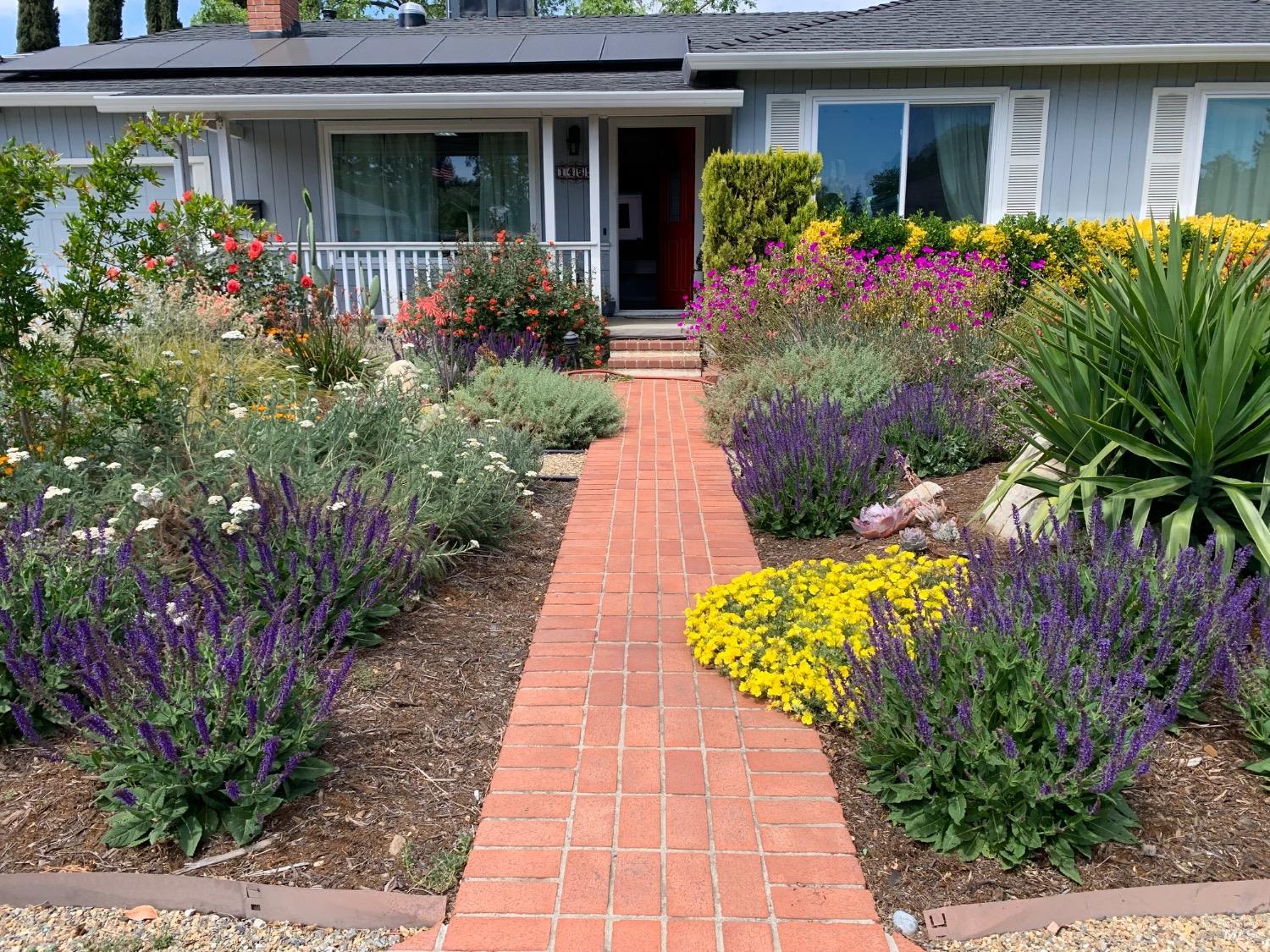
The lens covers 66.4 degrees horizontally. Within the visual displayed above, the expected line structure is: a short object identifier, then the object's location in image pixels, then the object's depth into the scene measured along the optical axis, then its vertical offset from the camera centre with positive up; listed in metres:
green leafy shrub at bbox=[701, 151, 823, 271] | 10.40 +0.66
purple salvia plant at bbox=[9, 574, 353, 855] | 2.65 -1.26
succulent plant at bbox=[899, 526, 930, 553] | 4.65 -1.31
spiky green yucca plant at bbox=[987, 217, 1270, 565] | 3.83 -0.56
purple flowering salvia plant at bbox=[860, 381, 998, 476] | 5.93 -1.02
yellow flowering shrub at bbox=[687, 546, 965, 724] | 3.46 -1.38
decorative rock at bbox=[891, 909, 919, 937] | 2.46 -1.65
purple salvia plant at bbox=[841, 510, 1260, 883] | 2.58 -1.21
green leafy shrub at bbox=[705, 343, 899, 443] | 6.57 -0.81
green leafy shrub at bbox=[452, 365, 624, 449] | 7.33 -1.08
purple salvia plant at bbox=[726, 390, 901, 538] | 5.19 -1.14
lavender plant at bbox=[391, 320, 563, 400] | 8.05 -0.79
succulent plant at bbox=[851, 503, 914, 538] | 4.98 -1.30
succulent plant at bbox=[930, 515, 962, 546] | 4.79 -1.31
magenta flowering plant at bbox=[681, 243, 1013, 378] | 7.67 -0.35
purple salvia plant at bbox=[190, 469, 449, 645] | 3.71 -1.14
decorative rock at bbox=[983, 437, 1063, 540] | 4.61 -1.15
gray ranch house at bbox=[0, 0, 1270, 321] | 11.02 +1.73
